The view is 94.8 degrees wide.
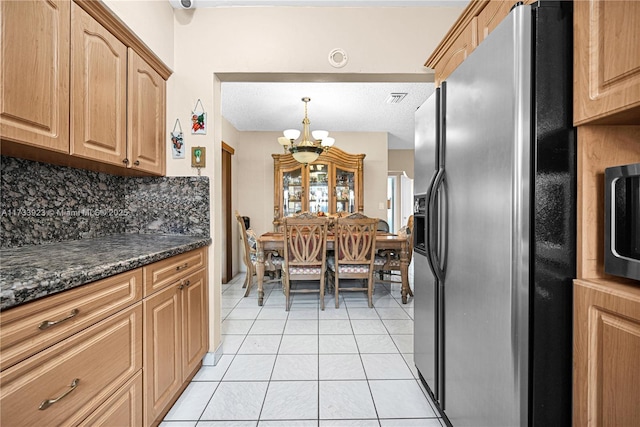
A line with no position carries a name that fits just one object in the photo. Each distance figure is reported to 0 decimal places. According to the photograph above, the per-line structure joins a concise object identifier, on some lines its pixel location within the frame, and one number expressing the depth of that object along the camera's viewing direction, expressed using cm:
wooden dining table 330
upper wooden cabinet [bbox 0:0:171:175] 107
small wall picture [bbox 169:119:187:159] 204
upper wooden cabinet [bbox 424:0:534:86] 122
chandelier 351
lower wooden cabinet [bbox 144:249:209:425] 131
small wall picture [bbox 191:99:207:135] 203
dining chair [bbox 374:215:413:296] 349
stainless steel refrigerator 90
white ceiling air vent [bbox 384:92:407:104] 348
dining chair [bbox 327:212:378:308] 322
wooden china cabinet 483
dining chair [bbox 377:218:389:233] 465
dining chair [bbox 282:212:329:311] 315
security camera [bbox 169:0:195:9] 194
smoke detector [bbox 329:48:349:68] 204
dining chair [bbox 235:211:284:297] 348
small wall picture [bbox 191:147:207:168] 203
